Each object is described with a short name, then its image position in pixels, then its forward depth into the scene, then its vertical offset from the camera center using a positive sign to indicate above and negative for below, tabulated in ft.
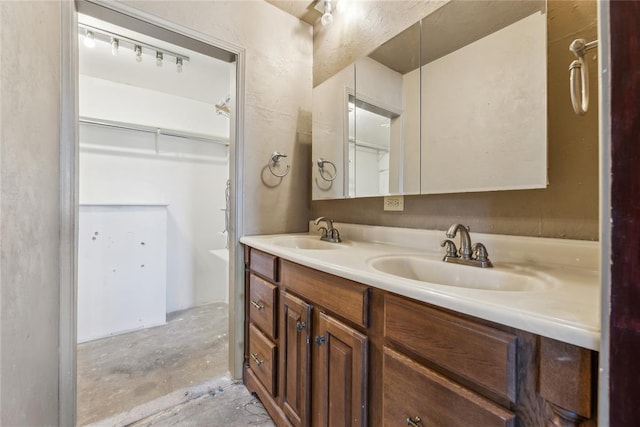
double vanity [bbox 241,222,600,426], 1.39 -0.90
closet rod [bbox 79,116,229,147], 7.14 +2.64
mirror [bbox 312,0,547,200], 2.84 +1.52
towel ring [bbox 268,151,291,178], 5.62 +1.19
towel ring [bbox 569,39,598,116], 2.21 +1.17
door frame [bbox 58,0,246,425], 3.69 +0.24
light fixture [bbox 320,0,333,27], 5.33 +4.23
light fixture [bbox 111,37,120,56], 5.86 +3.94
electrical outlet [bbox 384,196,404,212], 4.29 +0.18
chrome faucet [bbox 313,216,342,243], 4.83 -0.39
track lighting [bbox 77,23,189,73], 5.65 +4.06
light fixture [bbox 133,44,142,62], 6.15 +3.97
